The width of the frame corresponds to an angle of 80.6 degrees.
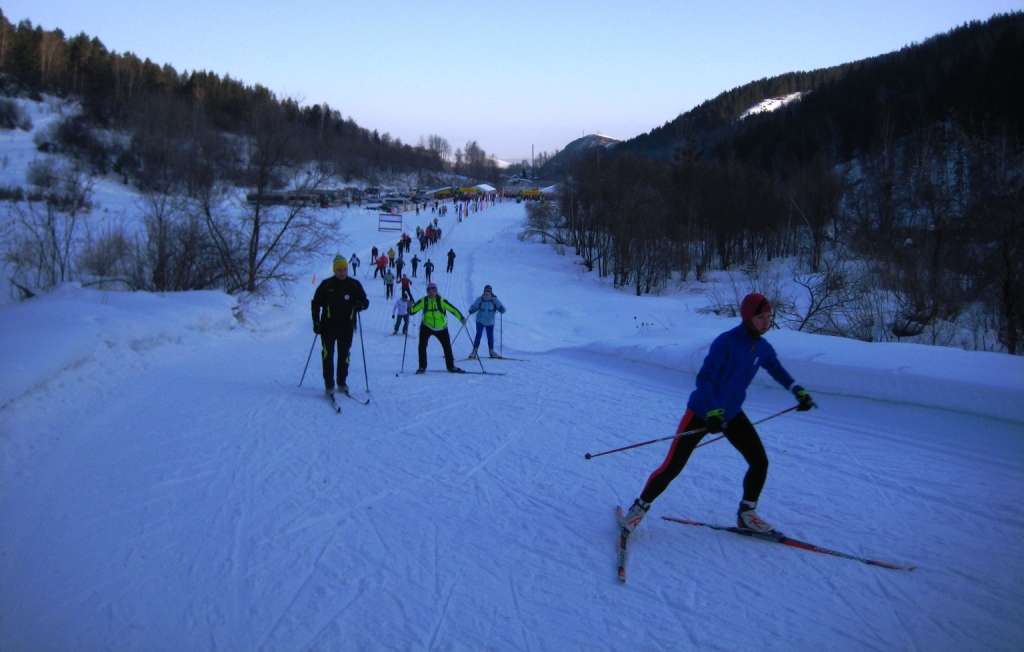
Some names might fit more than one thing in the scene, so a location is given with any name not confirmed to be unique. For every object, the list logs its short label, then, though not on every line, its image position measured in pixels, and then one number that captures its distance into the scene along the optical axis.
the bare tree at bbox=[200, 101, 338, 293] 21.42
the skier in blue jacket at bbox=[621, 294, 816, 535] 4.32
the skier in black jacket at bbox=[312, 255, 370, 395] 8.63
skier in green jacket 11.29
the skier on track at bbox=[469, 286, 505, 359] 13.30
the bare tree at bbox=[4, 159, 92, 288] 20.11
